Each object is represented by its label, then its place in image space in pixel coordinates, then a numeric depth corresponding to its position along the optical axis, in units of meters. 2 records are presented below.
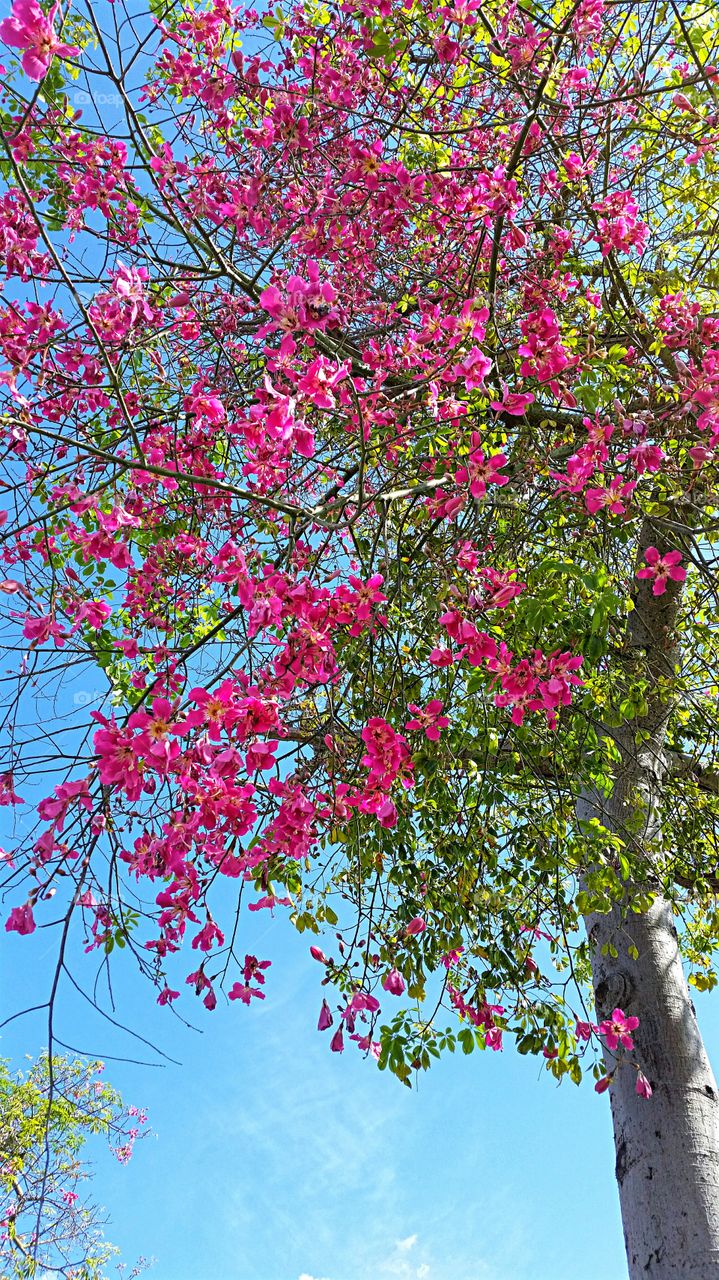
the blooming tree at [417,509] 2.46
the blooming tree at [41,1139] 7.61
